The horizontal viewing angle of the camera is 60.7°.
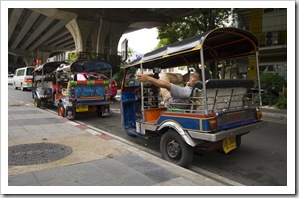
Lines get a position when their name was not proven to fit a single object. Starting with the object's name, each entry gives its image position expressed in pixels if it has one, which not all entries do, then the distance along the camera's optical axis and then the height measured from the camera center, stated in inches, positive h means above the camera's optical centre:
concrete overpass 967.6 +310.0
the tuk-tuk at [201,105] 161.9 -7.9
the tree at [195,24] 766.5 +230.1
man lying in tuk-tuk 177.8 +4.7
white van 924.0 +68.2
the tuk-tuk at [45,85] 470.0 +21.4
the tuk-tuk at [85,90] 355.9 +8.6
